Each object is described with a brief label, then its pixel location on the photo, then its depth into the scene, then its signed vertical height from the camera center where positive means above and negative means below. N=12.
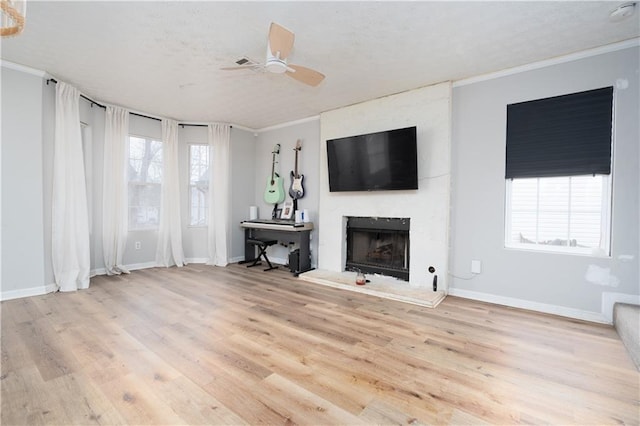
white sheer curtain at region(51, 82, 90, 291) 3.47 +0.05
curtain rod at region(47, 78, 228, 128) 3.40 +1.48
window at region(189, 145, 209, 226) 5.26 +0.40
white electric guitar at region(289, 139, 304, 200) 4.95 +0.38
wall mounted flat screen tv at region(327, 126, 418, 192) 3.62 +0.62
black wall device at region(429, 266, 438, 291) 3.47 -0.92
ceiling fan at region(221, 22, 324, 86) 2.12 +1.26
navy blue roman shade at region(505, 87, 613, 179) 2.69 +0.73
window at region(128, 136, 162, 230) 4.68 +0.40
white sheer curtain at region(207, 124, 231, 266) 5.13 +0.23
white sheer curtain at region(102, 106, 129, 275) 4.27 +0.23
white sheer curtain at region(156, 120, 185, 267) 4.84 -0.01
